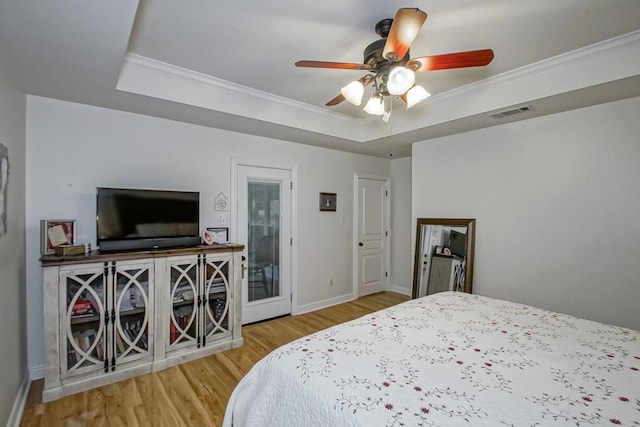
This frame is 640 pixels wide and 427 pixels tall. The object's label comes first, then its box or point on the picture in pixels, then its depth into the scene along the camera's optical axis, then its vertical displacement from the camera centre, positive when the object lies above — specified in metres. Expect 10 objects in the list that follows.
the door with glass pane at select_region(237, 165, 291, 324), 3.65 -0.35
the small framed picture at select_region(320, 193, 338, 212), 4.32 +0.13
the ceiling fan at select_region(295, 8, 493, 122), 1.45 +0.86
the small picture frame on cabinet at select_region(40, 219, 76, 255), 2.37 -0.19
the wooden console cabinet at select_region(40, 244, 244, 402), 2.23 -0.86
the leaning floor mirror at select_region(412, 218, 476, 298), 3.51 -0.54
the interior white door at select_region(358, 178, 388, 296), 4.84 -0.39
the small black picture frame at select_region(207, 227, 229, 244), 3.31 -0.27
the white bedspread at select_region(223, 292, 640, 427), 1.03 -0.68
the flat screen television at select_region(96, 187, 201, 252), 2.55 -0.08
